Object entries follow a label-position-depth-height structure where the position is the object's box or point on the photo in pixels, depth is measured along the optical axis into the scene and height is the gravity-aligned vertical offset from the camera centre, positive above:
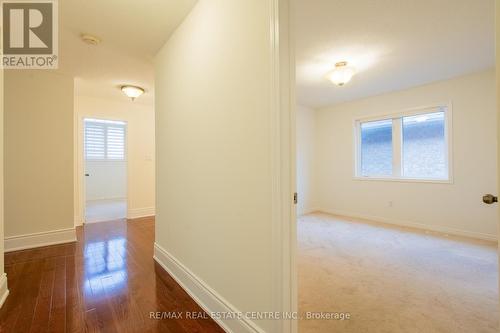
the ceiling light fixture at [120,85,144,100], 3.70 +1.28
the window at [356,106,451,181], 3.82 +0.37
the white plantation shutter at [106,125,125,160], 7.08 +0.83
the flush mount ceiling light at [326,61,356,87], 3.08 +1.29
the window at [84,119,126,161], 6.78 +0.83
